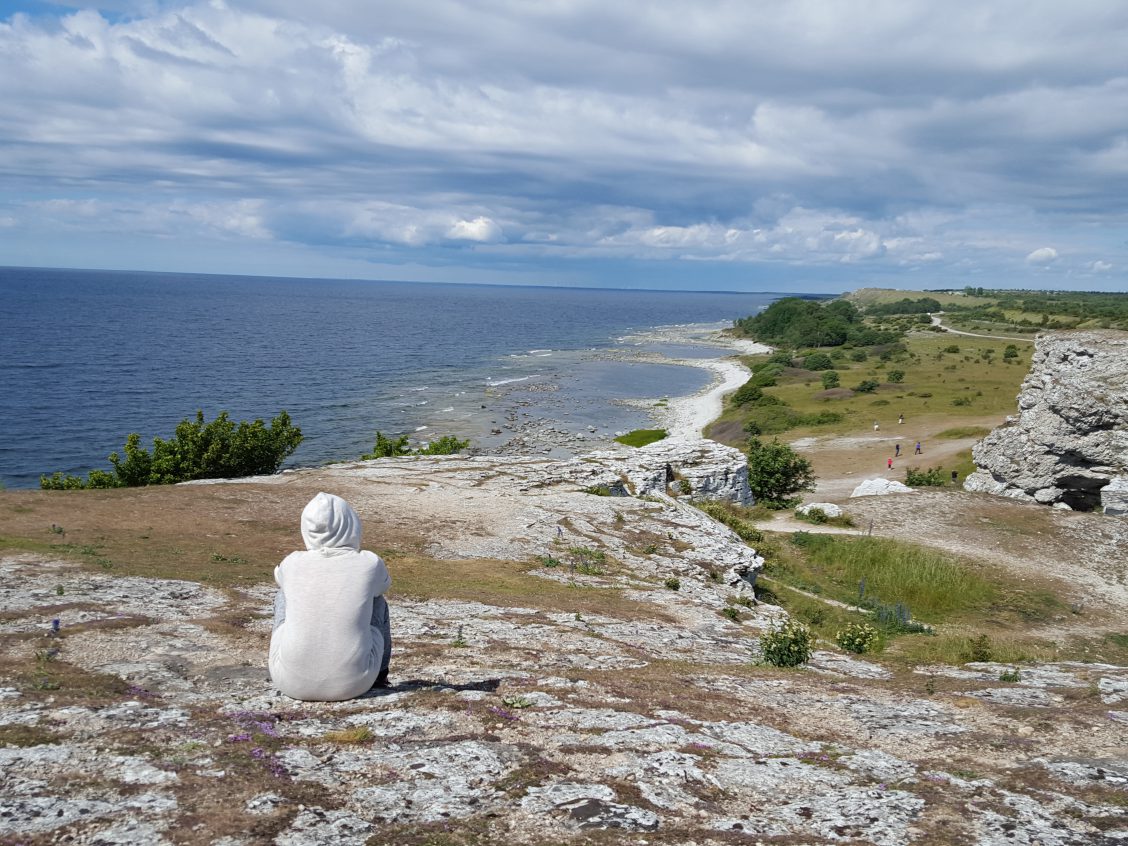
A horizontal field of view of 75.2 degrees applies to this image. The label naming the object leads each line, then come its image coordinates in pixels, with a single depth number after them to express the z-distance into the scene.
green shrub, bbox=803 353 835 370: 146.50
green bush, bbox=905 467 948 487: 59.38
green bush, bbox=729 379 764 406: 112.50
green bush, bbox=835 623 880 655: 20.72
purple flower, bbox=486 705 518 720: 10.28
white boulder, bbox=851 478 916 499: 53.50
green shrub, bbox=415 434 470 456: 58.72
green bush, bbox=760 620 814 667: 17.16
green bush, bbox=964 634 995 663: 20.47
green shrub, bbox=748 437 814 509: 54.56
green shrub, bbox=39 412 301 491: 44.16
